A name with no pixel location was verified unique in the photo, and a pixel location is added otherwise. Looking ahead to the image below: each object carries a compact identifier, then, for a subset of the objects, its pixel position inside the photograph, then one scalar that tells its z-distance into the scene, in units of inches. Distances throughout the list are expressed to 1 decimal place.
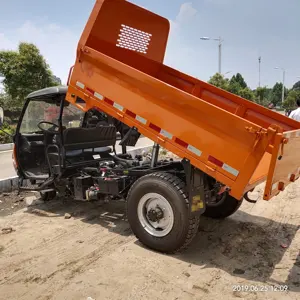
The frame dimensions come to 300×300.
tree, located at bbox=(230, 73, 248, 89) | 3040.8
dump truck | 135.5
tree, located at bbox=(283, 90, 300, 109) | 2166.6
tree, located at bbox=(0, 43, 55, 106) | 694.5
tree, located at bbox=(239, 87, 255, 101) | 1746.6
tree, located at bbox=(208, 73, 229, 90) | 1341.5
